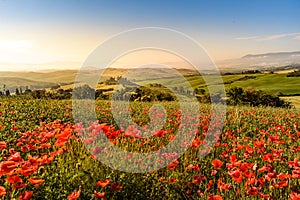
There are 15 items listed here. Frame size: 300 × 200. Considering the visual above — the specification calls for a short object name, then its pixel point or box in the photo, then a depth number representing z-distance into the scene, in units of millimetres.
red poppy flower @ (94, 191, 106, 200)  3086
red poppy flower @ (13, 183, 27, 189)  2953
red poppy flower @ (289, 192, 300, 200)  3190
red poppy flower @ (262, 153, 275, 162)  4215
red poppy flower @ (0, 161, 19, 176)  2918
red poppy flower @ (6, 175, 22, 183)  2856
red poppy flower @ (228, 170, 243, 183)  3627
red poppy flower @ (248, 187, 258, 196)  3587
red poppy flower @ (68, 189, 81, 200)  2912
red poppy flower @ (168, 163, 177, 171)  4336
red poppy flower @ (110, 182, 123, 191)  3541
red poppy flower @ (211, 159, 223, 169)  3936
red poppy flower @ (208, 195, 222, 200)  3295
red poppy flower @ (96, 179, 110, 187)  3160
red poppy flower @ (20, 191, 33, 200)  2752
